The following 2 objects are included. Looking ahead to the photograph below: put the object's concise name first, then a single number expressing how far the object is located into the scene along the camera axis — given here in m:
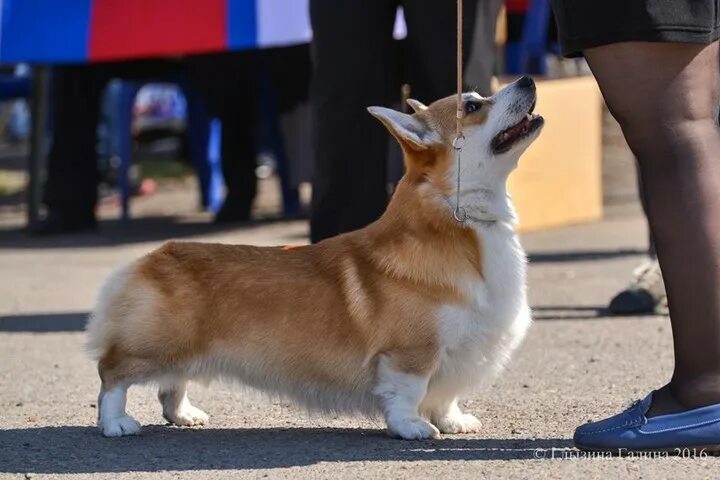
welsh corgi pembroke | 6.94
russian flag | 15.34
